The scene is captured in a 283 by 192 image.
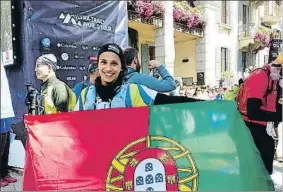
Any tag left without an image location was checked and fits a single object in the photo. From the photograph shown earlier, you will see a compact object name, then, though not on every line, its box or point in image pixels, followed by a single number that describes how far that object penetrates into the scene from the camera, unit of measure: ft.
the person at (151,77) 10.65
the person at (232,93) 14.96
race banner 16.02
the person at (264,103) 9.69
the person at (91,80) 13.93
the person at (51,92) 12.03
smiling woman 8.31
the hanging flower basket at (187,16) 45.09
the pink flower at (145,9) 38.58
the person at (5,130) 12.75
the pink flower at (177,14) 44.83
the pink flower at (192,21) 47.40
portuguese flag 7.51
